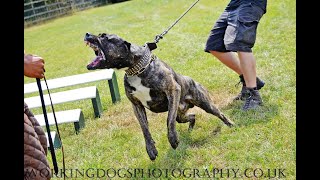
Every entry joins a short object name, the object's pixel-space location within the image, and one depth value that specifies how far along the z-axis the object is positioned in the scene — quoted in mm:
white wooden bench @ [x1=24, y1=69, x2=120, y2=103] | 5969
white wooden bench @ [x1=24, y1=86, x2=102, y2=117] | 5516
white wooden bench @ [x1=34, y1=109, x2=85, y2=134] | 5070
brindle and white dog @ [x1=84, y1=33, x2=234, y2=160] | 3580
